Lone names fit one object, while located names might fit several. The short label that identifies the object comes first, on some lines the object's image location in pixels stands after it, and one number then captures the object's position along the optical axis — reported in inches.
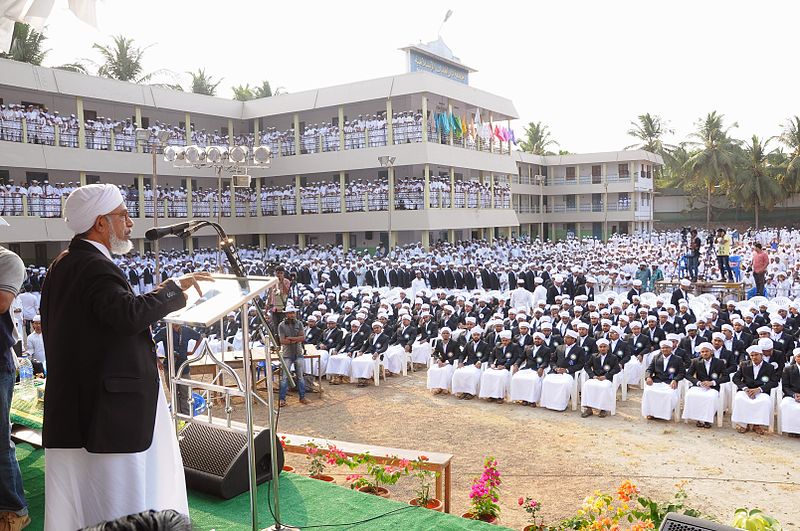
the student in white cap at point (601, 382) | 381.7
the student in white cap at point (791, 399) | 329.1
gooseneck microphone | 112.8
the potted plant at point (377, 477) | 187.3
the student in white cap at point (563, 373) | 396.2
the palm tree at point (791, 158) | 1906.4
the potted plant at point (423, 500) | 184.7
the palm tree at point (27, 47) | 1187.9
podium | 117.7
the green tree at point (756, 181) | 1924.2
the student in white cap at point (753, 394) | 339.0
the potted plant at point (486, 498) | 173.9
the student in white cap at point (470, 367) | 431.8
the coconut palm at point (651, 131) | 2153.5
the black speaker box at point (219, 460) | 160.4
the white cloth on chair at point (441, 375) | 442.6
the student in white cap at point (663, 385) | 365.1
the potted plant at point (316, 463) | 202.2
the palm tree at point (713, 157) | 1888.5
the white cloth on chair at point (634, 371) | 433.1
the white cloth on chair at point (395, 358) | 497.7
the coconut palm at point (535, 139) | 2225.6
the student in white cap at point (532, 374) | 407.5
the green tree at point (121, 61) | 1379.2
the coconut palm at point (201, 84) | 1567.8
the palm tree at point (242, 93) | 1640.0
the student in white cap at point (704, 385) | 353.1
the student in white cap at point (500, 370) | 420.2
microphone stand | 120.8
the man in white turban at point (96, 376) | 104.6
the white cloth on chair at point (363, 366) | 474.3
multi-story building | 1031.6
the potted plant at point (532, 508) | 171.2
